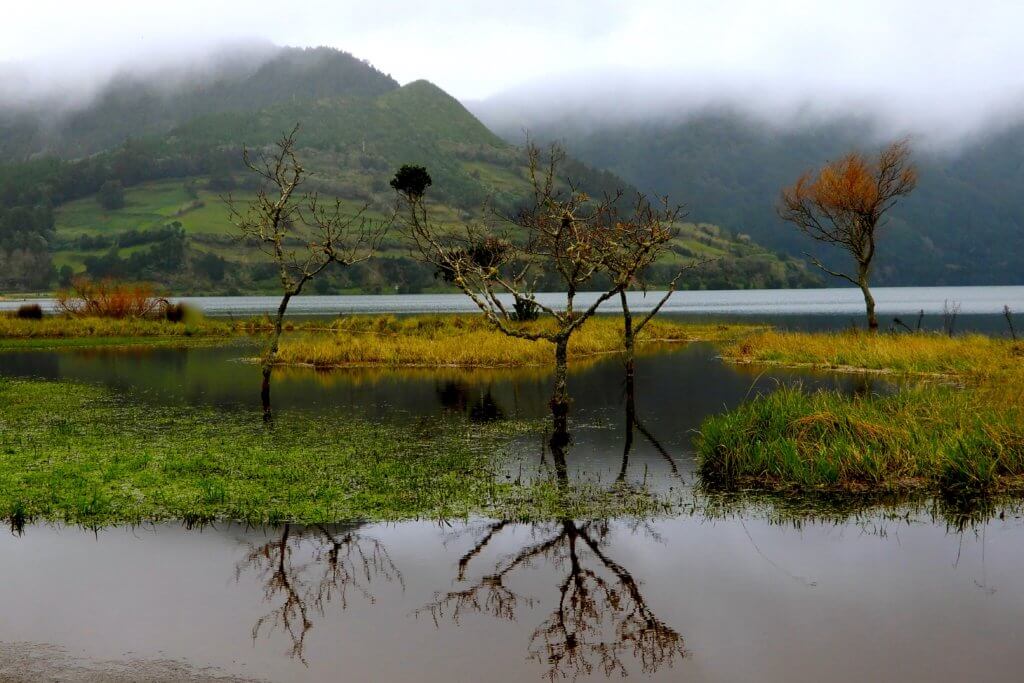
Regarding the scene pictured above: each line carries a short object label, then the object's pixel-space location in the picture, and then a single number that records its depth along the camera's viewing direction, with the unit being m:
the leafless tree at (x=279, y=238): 30.69
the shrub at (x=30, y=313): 67.25
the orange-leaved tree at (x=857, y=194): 51.53
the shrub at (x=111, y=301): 68.88
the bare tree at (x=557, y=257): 25.77
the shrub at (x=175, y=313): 70.25
